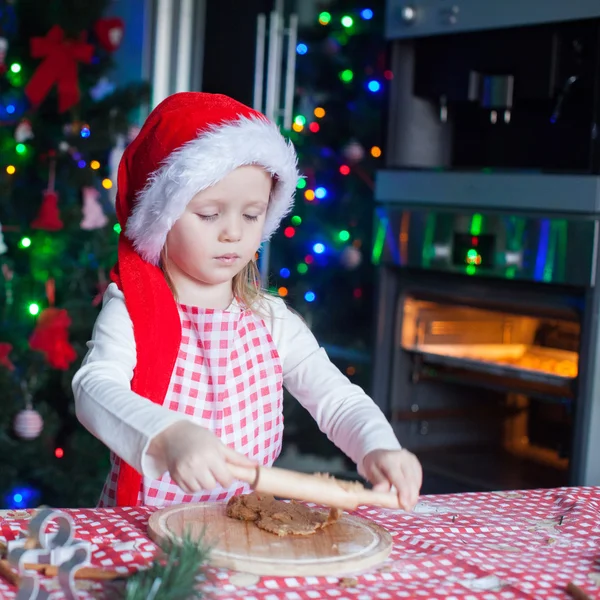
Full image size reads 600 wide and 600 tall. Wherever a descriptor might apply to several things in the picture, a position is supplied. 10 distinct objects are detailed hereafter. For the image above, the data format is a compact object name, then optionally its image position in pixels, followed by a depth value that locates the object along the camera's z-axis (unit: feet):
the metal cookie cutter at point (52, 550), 4.89
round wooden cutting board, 5.17
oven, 10.19
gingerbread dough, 5.70
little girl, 7.08
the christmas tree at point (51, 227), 11.96
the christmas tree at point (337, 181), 11.98
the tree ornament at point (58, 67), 11.94
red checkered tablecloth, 5.06
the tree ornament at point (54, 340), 11.93
